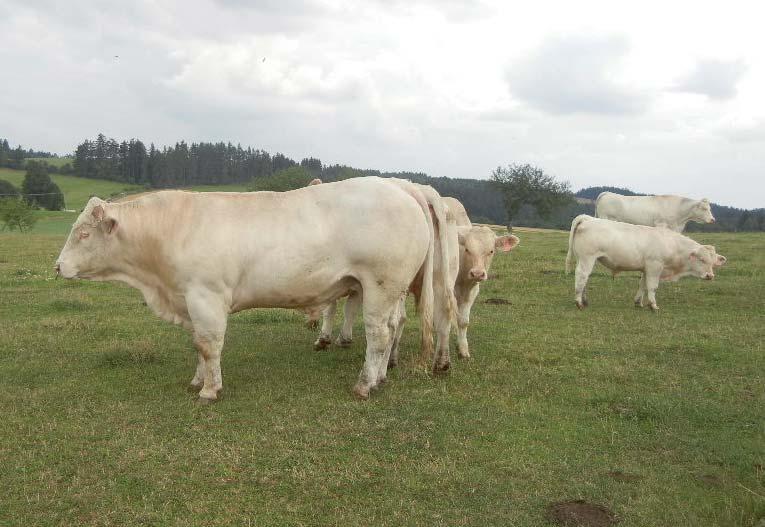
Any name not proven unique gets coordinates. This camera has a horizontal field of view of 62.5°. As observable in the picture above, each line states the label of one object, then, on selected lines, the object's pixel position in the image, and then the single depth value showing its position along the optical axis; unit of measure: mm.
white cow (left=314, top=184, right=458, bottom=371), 7352
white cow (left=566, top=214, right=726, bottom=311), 12983
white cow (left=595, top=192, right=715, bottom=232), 21512
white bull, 6531
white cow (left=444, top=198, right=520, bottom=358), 8281
